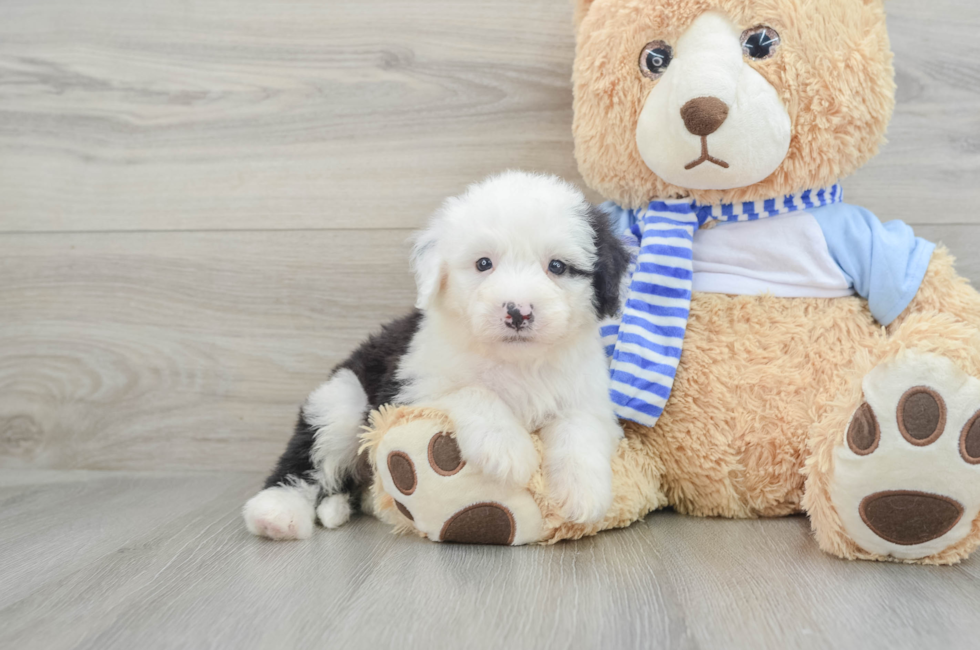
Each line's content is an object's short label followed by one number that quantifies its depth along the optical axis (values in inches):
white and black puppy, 33.7
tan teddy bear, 34.7
